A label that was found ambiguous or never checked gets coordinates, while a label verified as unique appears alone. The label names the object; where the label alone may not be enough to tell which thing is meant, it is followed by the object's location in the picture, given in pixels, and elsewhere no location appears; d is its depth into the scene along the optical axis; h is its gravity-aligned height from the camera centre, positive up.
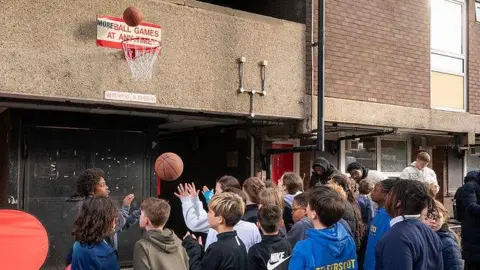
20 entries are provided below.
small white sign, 7.30 +0.61
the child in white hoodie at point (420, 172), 9.42 -0.49
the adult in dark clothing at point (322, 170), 8.16 -0.39
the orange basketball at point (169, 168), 7.12 -0.33
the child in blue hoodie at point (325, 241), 4.13 -0.76
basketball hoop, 7.47 +1.19
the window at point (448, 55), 11.34 +1.86
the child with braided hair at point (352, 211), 6.07 -0.75
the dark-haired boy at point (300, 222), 5.24 -0.76
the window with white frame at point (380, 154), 11.80 -0.23
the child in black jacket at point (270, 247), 4.63 -0.89
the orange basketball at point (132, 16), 7.16 +1.63
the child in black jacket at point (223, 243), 4.52 -0.84
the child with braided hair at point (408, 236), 3.81 -0.65
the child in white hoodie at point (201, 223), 5.23 -0.79
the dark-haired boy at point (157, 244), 4.39 -0.83
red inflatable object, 3.87 -0.72
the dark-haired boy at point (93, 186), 5.56 -0.45
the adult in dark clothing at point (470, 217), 6.83 -0.91
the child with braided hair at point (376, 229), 5.23 -0.83
